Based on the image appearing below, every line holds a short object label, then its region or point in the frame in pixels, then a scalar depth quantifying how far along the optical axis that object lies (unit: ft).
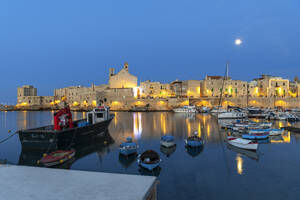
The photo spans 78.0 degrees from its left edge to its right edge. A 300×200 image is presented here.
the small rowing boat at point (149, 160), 39.86
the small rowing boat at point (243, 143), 54.90
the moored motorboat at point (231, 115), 144.36
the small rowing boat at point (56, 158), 41.86
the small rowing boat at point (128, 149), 50.19
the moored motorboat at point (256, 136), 69.97
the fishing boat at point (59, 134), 53.42
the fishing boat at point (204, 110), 219.41
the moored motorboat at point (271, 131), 75.00
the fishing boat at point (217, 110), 188.14
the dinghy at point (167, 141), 60.12
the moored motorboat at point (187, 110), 221.66
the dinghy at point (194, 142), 59.28
